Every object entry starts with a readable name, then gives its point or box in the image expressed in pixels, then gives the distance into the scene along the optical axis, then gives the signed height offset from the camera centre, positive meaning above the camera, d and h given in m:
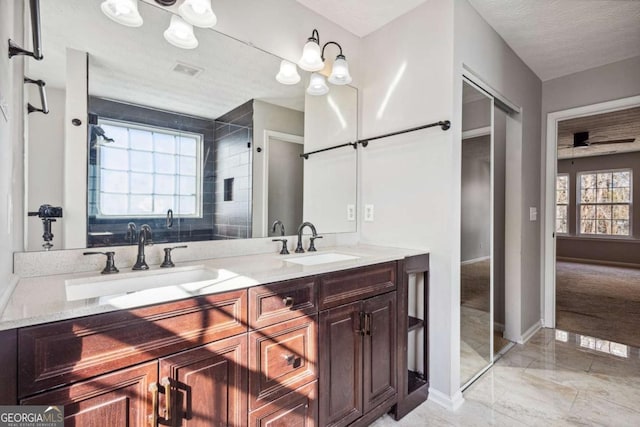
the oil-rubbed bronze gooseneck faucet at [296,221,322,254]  2.01 -0.15
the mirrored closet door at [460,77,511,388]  2.07 -0.15
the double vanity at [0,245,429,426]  0.84 -0.45
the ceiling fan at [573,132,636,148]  5.14 +1.25
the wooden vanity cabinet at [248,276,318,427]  1.21 -0.59
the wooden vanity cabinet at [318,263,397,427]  1.47 -0.68
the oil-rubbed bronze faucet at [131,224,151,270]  1.37 -0.18
